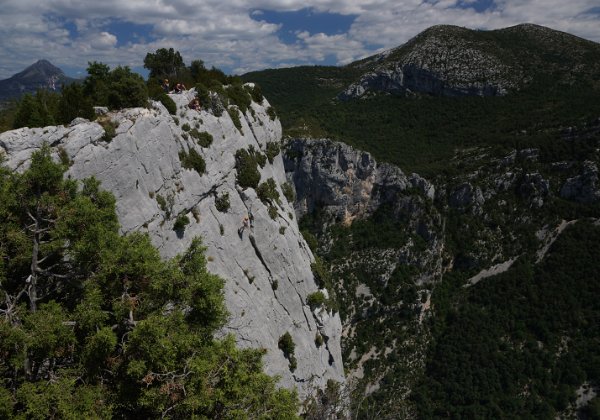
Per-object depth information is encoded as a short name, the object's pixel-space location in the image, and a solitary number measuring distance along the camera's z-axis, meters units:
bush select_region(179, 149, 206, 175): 29.58
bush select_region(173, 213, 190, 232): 27.08
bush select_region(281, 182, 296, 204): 48.67
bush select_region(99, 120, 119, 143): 23.48
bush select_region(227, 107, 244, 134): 39.81
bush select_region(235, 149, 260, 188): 35.94
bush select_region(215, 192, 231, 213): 31.94
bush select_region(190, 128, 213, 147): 32.03
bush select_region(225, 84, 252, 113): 43.75
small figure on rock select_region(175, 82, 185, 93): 34.97
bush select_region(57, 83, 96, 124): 24.31
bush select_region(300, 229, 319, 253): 51.09
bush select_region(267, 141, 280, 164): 47.67
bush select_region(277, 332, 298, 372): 33.78
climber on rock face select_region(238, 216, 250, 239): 33.17
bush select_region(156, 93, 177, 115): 30.22
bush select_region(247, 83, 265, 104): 51.31
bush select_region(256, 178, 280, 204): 37.41
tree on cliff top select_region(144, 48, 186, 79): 45.34
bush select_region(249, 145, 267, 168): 41.69
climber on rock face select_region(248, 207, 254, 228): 34.56
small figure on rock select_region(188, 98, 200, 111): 33.60
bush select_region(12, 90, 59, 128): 22.64
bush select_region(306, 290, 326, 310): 38.88
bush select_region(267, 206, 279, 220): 36.88
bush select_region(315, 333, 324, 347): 39.22
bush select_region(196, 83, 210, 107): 35.47
